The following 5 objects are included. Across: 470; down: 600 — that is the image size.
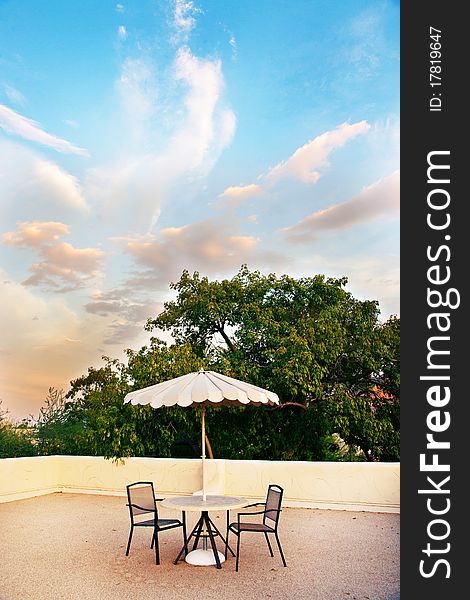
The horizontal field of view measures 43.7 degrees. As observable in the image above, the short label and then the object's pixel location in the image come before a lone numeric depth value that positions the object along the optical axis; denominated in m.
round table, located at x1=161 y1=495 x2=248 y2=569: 6.41
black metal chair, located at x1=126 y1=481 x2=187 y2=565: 6.49
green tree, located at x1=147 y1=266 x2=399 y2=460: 13.00
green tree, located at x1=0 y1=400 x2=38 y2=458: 14.05
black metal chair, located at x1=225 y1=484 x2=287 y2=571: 6.32
